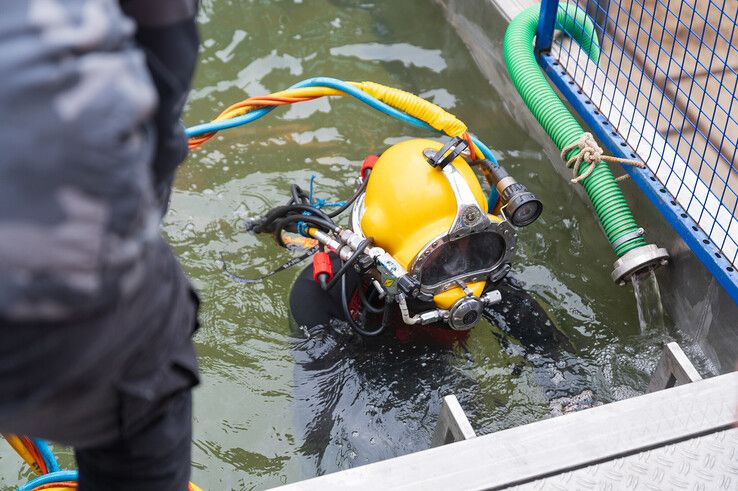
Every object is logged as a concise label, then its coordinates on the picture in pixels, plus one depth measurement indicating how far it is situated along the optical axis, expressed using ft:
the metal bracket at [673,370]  7.87
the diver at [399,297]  8.54
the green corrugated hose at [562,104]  9.92
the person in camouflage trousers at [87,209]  2.63
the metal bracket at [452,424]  7.04
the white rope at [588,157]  10.17
